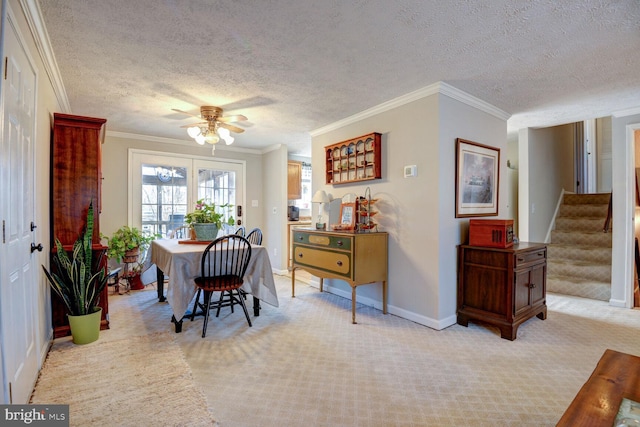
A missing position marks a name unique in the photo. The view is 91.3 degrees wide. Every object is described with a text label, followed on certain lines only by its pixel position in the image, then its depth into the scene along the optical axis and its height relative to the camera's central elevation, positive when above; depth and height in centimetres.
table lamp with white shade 403 +19
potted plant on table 337 -12
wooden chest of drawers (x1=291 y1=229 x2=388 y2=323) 315 -49
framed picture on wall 318 +36
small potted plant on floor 426 -54
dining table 284 -60
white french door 481 +42
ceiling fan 340 +98
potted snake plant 255 -62
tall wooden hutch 272 +29
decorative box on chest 288 -20
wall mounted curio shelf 353 +64
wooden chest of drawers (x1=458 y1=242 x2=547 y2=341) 276 -69
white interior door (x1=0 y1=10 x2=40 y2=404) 148 -8
